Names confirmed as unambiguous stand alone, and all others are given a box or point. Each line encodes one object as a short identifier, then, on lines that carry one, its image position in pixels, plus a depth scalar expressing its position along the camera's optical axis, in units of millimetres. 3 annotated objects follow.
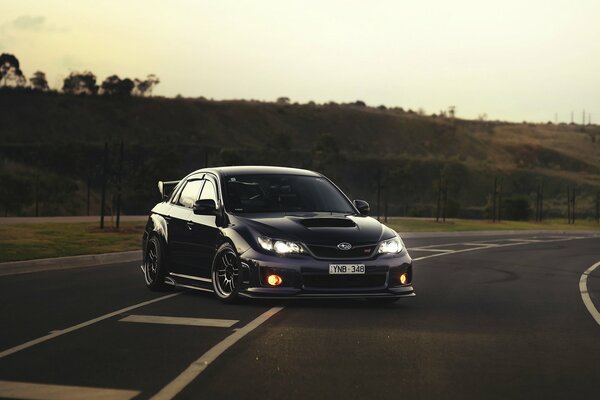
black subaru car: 11570
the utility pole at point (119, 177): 29972
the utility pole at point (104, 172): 27703
